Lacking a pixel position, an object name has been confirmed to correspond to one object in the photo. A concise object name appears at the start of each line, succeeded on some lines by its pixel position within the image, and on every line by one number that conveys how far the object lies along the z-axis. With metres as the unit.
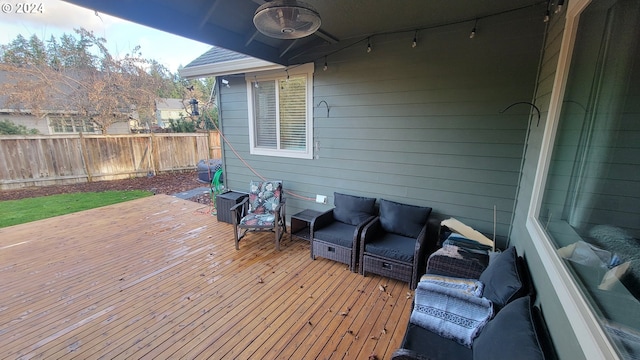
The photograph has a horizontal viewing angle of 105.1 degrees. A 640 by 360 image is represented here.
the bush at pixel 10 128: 8.55
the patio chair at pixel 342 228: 2.99
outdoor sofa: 1.07
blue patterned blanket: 1.50
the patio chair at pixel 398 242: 2.62
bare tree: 7.56
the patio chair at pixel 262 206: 3.59
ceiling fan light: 1.66
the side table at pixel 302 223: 3.69
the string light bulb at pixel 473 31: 2.54
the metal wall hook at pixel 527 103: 2.20
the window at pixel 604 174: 0.84
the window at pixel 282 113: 3.81
